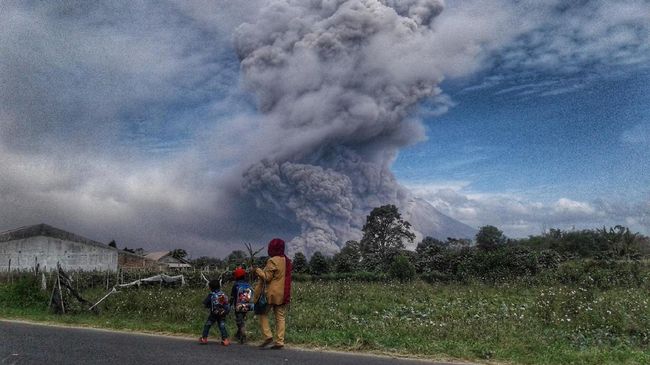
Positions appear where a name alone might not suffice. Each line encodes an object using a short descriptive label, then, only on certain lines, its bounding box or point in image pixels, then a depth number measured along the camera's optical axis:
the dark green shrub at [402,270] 36.28
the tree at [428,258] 44.83
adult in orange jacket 9.38
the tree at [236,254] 72.20
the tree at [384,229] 77.44
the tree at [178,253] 76.81
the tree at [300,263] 48.43
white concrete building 45.10
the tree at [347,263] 45.81
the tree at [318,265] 46.56
